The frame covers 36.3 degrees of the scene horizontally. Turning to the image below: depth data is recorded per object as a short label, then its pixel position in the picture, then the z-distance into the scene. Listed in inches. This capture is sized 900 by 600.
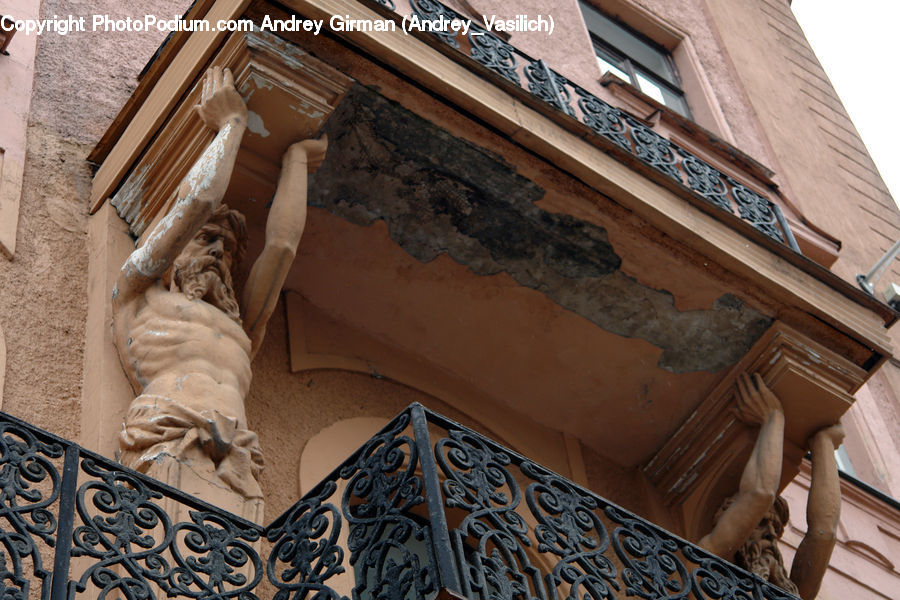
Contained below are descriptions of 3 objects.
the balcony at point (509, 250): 246.5
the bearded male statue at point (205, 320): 193.0
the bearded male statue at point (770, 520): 272.5
